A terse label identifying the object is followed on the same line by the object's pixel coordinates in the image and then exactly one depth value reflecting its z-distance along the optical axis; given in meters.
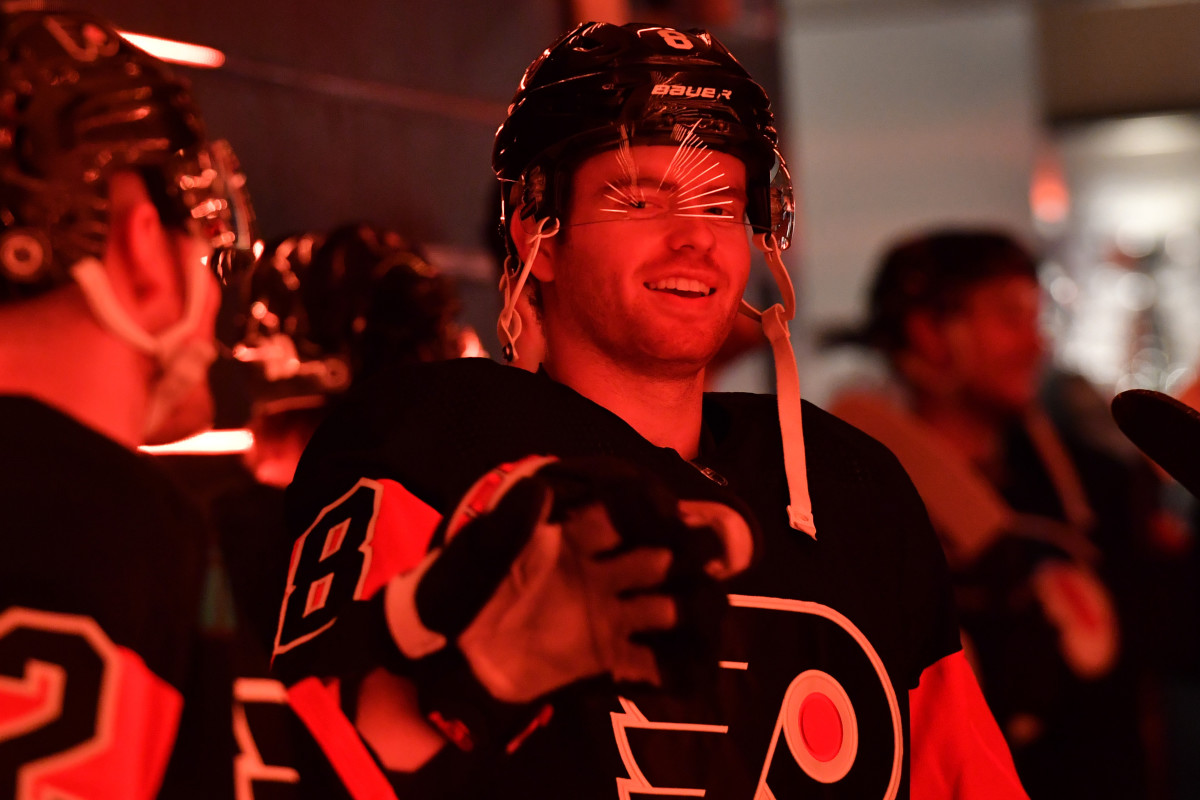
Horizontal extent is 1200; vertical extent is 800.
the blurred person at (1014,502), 6.30
